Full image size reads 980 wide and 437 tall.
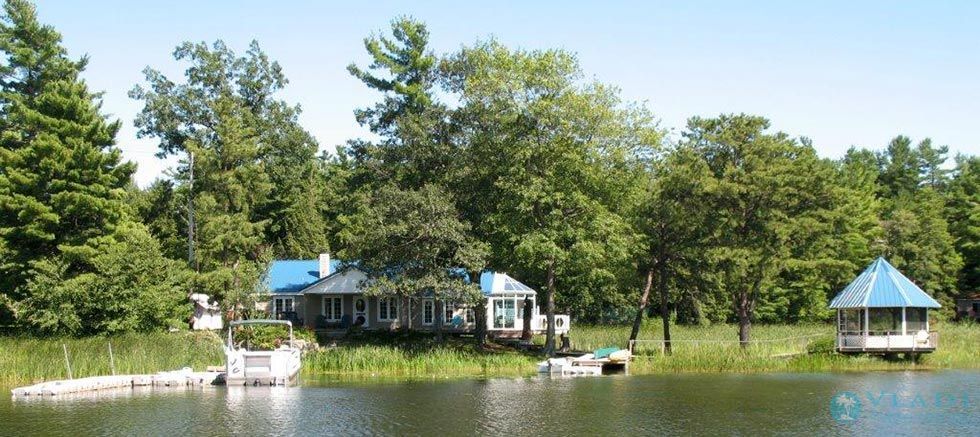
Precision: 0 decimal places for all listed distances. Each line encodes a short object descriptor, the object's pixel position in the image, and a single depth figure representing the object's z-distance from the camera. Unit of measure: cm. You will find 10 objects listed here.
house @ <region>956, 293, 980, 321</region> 7588
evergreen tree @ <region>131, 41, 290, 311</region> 4791
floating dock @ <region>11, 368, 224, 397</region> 2939
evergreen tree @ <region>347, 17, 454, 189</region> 4378
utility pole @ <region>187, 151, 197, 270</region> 4987
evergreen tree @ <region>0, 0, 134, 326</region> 4062
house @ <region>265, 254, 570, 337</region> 5094
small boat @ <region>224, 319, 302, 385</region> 3328
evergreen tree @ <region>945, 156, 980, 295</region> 7550
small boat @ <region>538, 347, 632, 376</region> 3744
